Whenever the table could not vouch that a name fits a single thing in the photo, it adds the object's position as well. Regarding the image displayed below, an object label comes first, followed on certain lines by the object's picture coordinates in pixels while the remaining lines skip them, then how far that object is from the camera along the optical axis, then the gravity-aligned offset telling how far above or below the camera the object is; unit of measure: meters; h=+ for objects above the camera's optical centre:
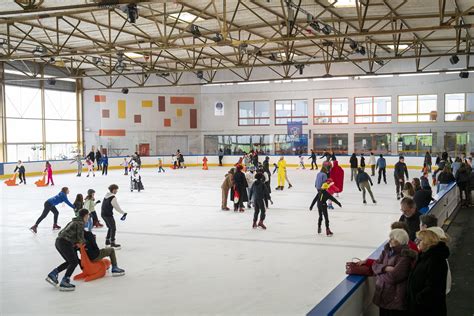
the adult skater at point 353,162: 21.05 -0.92
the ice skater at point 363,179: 14.16 -1.14
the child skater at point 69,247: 6.58 -1.48
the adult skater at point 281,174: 18.03 -1.27
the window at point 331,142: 33.41 -0.01
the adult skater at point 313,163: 28.94 -1.33
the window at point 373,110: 32.34 +2.26
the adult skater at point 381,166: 20.56 -1.07
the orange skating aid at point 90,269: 7.05 -1.94
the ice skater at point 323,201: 9.65 -1.26
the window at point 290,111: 34.59 +2.32
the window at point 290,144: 34.25 -0.14
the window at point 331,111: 33.47 +2.25
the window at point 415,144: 30.48 -0.16
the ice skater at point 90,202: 10.00 -1.27
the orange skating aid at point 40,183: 21.28 -1.82
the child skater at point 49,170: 21.17 -1.24
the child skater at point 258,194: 10.30 -1.15
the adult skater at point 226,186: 13.48 -1.28
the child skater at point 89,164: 26.39 -1.20
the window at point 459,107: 29.59 +2.21
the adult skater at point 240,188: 13.04 -1.33
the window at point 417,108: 30.91 +2.26
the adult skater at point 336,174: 15.79 -1.09
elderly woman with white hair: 4.33 -1.26
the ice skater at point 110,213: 8.81 -1.34
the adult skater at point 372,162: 23.64 -1.03
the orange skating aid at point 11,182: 21.58 -1.80
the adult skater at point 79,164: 26.35 -1.22
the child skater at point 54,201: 10.17 -1.29
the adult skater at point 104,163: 27.73 -1.19
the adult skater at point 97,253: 6.90 -1.67
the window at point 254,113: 35.72 +2.28
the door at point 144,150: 35.62 -0.55
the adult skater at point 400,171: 15.44 -0.98
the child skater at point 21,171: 22.13 -1.32
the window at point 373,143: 31.97 -0.09
